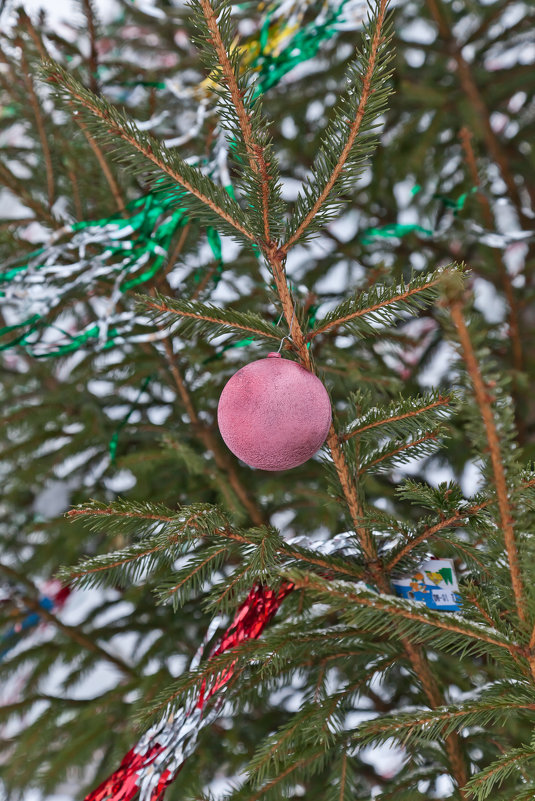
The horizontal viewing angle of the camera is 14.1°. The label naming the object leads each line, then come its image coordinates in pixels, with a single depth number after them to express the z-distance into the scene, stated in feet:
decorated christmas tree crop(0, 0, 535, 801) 3.67
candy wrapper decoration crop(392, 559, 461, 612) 3.91
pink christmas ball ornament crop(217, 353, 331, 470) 3.65
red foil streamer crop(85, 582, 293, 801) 3.94
